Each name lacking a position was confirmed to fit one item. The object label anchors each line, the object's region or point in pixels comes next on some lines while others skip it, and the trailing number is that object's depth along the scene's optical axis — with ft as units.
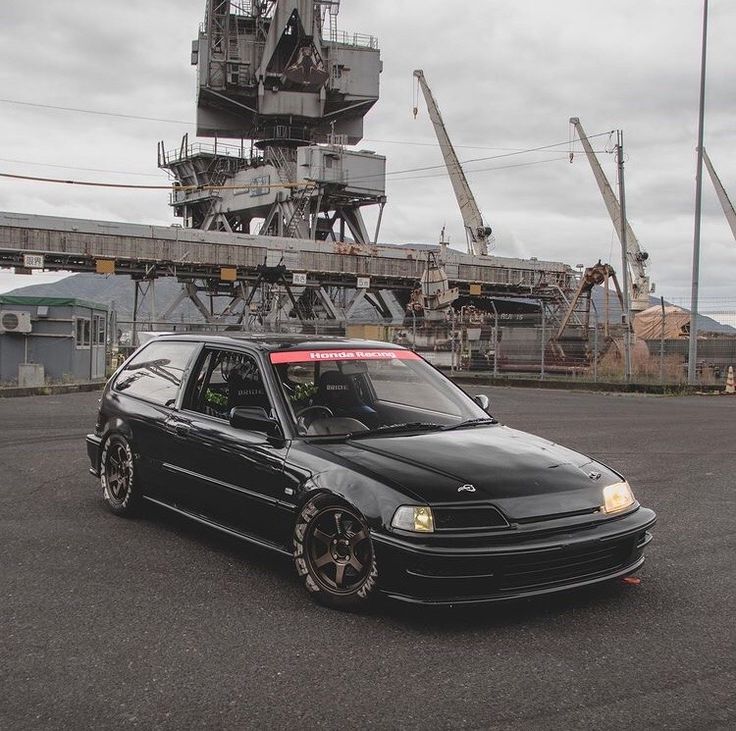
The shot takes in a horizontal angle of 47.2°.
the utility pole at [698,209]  80.23
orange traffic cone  80.59
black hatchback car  13.33
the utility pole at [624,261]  81.30
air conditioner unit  70.30
